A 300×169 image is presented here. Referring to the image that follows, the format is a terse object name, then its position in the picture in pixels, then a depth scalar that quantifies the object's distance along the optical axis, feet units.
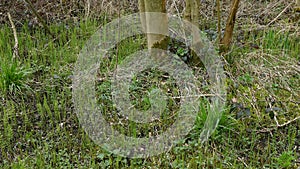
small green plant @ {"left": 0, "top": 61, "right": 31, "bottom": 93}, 10.93
